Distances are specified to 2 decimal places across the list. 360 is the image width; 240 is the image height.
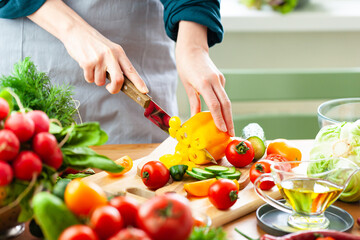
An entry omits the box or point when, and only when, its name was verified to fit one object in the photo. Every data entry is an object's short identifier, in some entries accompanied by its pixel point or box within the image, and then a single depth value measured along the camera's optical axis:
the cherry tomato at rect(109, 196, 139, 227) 0.78
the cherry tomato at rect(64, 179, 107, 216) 0.78
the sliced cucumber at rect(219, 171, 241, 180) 1.39
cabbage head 1.21
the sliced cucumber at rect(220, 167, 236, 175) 1.42
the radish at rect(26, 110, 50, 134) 0.91
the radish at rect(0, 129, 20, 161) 0.83
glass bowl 1.62
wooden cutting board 1.18
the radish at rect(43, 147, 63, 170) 0.90
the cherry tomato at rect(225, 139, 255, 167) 1.51
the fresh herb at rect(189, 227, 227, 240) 0.77
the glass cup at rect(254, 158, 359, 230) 1.06
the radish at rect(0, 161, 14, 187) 0.83
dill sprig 1.25
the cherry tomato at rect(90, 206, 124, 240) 0.72
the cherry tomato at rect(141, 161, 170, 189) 1.36
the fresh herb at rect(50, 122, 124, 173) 0.98
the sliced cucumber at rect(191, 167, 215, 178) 1.39
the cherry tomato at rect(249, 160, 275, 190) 1.33
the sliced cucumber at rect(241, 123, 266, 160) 1.62
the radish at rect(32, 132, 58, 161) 0.88
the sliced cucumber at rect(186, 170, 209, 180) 1.39
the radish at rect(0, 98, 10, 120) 0.90
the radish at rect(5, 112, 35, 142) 0.86
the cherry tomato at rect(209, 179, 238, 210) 1.18
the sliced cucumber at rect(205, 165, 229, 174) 1.42
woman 1.54
